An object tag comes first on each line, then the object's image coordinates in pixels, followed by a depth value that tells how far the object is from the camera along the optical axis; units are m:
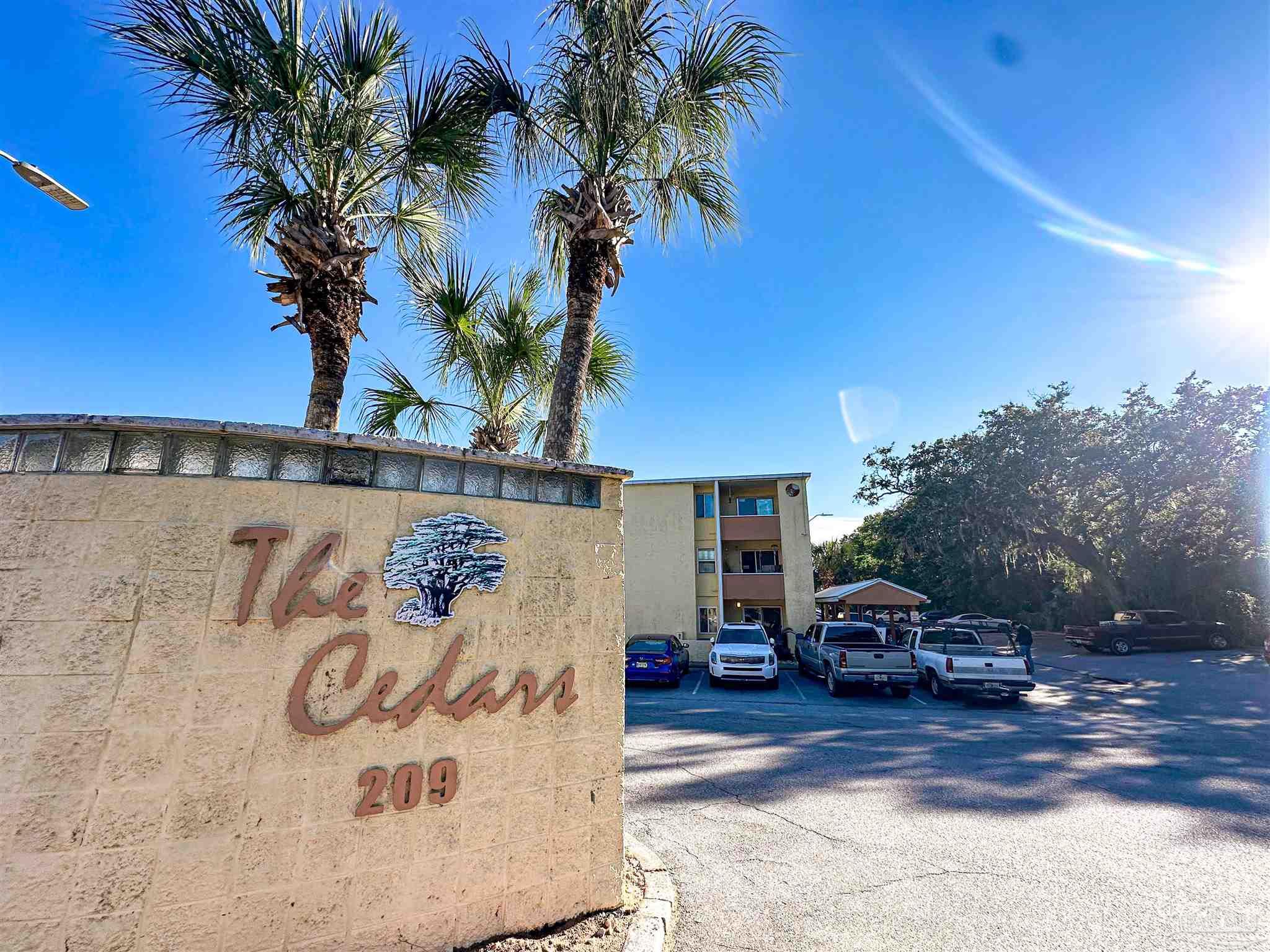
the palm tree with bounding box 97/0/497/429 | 4.94
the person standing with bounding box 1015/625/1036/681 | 14.33
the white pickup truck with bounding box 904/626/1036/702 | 12.11
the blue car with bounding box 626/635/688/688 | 15.16
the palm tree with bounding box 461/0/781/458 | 5.65
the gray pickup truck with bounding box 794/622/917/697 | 13.05
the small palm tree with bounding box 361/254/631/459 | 7.78
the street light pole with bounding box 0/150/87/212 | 5.74
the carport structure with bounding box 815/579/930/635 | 20.50
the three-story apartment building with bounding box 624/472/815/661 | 22.75
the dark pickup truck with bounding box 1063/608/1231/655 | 22.45
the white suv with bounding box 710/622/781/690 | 14.65
